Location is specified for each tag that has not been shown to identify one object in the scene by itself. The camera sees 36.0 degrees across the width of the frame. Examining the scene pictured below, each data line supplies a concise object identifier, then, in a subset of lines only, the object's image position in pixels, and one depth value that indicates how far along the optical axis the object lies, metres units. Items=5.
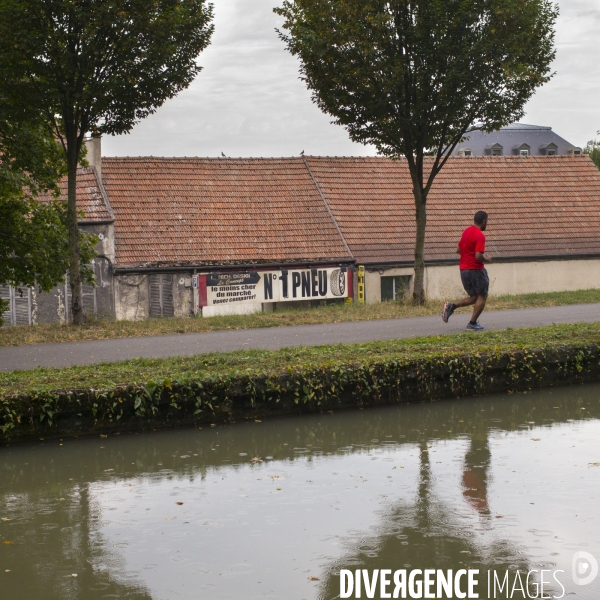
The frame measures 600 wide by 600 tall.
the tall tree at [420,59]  22.25
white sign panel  32.06
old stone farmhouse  31.31
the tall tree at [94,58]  18.02
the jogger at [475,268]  14.29
